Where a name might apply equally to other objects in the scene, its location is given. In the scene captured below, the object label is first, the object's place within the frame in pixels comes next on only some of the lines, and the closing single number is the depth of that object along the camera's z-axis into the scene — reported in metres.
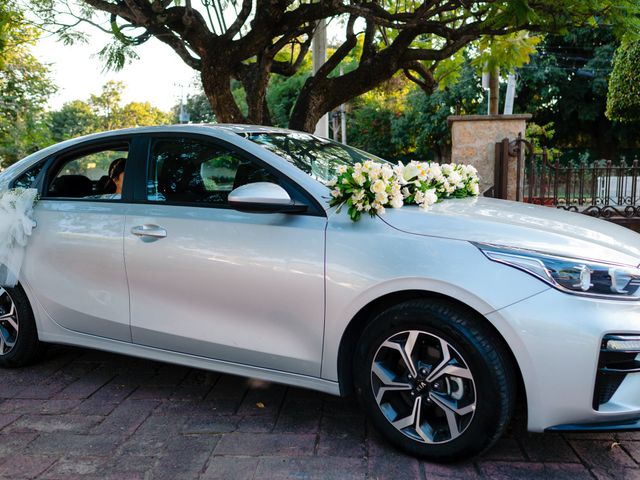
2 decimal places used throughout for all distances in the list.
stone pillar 7.49
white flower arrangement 2.81
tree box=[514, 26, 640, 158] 25.45
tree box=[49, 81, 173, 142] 59.75
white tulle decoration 3.80
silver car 2.41
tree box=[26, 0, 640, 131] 6.62
